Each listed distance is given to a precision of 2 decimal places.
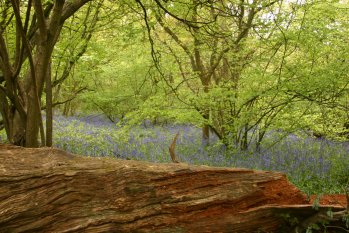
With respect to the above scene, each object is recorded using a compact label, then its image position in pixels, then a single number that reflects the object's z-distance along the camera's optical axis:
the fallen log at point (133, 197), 2.49
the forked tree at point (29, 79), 3.75
